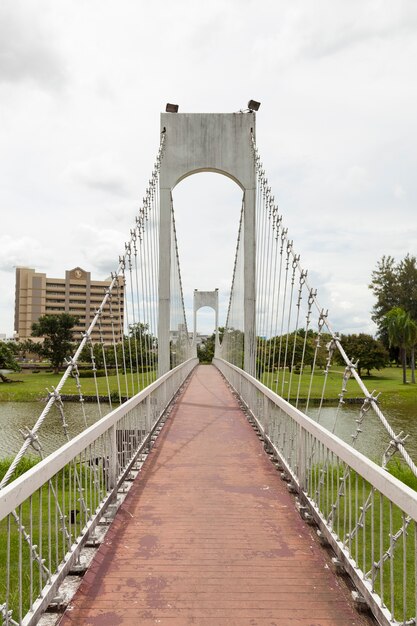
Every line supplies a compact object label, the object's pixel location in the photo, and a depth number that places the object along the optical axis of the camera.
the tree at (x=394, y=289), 45.72
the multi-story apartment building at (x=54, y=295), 82.19
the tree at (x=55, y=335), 43.09
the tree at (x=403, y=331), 35.66
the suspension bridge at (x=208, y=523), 2.31
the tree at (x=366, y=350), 37.31
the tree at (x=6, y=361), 36.91
